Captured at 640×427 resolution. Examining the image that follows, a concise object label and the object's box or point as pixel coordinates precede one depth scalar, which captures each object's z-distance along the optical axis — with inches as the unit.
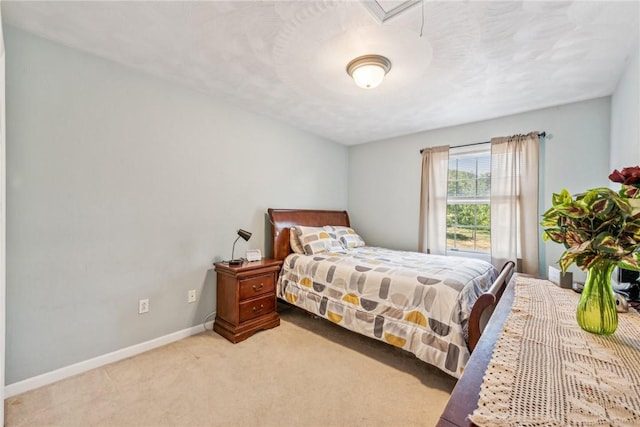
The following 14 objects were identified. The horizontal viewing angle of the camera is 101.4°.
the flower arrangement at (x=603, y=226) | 35.2
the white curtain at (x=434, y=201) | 138.7
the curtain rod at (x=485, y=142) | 112.6
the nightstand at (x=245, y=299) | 96.0
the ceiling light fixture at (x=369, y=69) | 76.0
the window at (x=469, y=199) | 131.0
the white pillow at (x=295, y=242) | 124.6
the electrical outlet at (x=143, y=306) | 87.7
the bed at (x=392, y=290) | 70.8
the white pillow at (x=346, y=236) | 140.1
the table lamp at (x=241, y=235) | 103.9
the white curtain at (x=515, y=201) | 113.7
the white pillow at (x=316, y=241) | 122.0
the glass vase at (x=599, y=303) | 37.8
